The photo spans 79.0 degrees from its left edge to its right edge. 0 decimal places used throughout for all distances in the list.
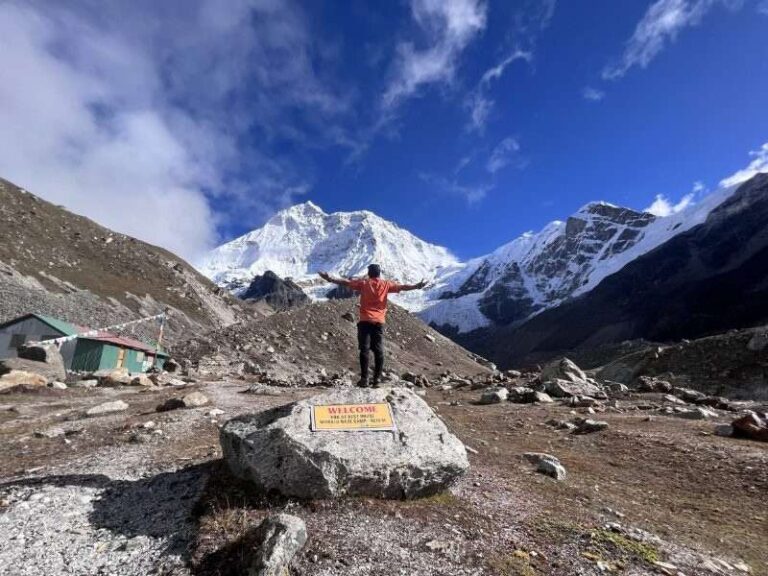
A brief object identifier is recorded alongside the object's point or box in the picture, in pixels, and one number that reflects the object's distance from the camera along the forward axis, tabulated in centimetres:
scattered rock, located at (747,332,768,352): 2639
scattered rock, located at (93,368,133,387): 2386
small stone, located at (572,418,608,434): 1266
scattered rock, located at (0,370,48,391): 1894
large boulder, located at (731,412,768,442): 1093
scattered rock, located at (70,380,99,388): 2219
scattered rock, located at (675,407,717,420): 1395
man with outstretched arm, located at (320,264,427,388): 992
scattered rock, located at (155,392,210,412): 1362
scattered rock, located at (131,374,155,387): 2344
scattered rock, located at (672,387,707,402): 1814
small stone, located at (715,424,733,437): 1143
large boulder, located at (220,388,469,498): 624
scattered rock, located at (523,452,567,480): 859
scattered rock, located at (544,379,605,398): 1997
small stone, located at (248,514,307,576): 458
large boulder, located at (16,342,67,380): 2438
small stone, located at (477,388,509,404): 1891
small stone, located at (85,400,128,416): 1348
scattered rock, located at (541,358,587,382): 2362
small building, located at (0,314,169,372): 3678
